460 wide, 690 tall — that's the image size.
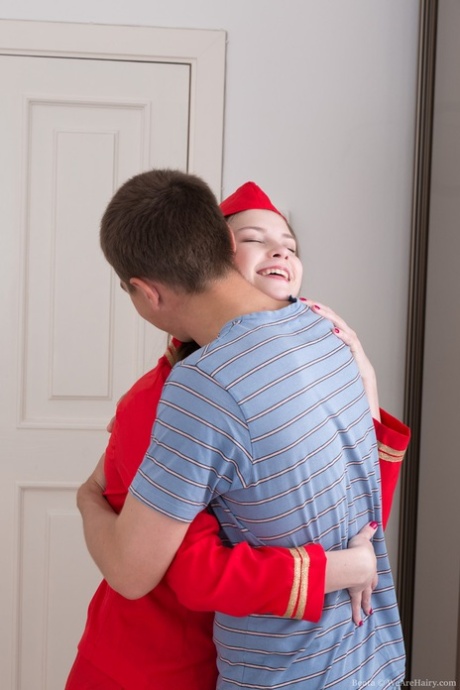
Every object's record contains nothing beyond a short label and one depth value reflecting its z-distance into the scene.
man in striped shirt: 0.96
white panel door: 2.42
